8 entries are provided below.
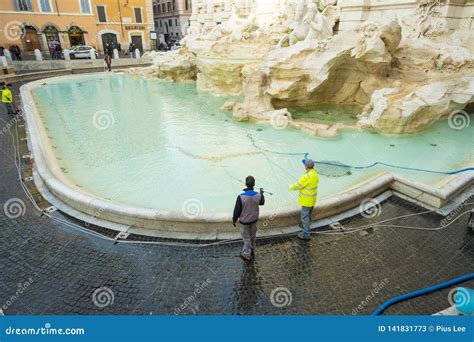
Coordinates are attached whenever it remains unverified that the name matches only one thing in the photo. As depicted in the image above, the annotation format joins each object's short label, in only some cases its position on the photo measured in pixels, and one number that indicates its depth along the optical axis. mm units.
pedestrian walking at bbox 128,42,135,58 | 30903
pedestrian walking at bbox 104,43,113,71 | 23562
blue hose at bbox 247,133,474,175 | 6963
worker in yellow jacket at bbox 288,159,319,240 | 4441
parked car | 26750
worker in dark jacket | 4031
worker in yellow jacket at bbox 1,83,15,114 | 10672
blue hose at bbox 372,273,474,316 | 3574
